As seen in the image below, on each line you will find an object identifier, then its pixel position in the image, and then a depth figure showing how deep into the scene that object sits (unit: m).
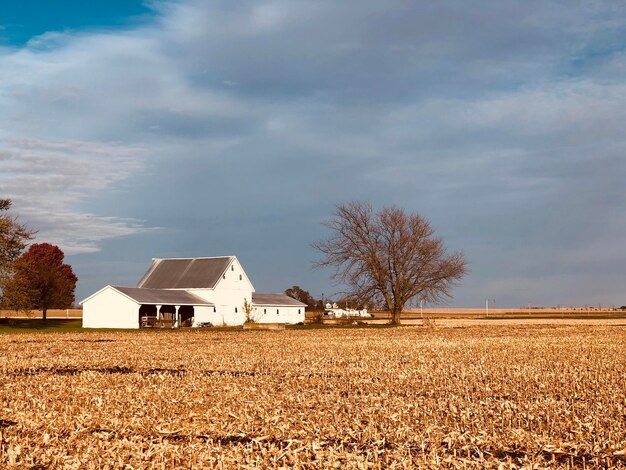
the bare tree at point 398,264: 76.62
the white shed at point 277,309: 83.99
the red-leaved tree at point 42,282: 57.91
